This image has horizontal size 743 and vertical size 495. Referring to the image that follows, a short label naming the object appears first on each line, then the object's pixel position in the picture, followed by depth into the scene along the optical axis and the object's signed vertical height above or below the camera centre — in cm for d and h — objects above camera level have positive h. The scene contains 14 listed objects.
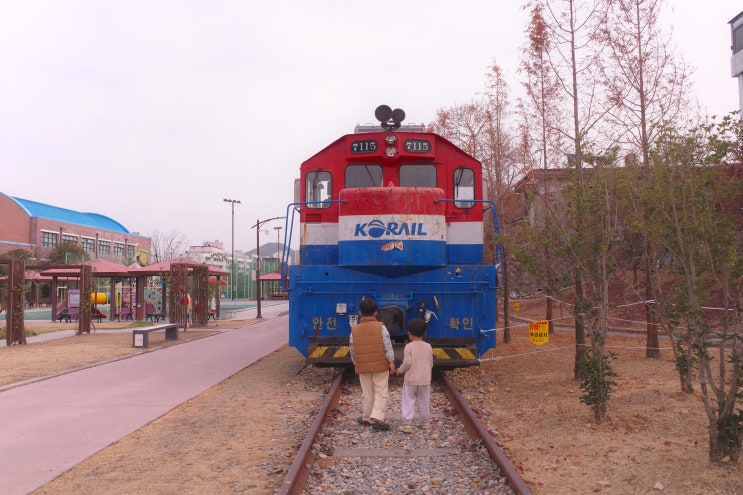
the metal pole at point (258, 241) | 3381 +197
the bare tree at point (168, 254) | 7794 +266
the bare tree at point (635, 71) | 1105 +380
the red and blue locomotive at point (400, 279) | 881 -13
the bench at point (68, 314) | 2988 -205
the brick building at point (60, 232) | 6097 +518
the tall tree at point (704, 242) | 486 +22
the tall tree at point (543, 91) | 1153 +373
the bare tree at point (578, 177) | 740 +122
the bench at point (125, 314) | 3164 -219
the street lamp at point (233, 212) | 6275 +675
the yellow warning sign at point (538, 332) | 980 -109
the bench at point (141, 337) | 1668 -184
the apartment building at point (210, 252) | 11261 +442
